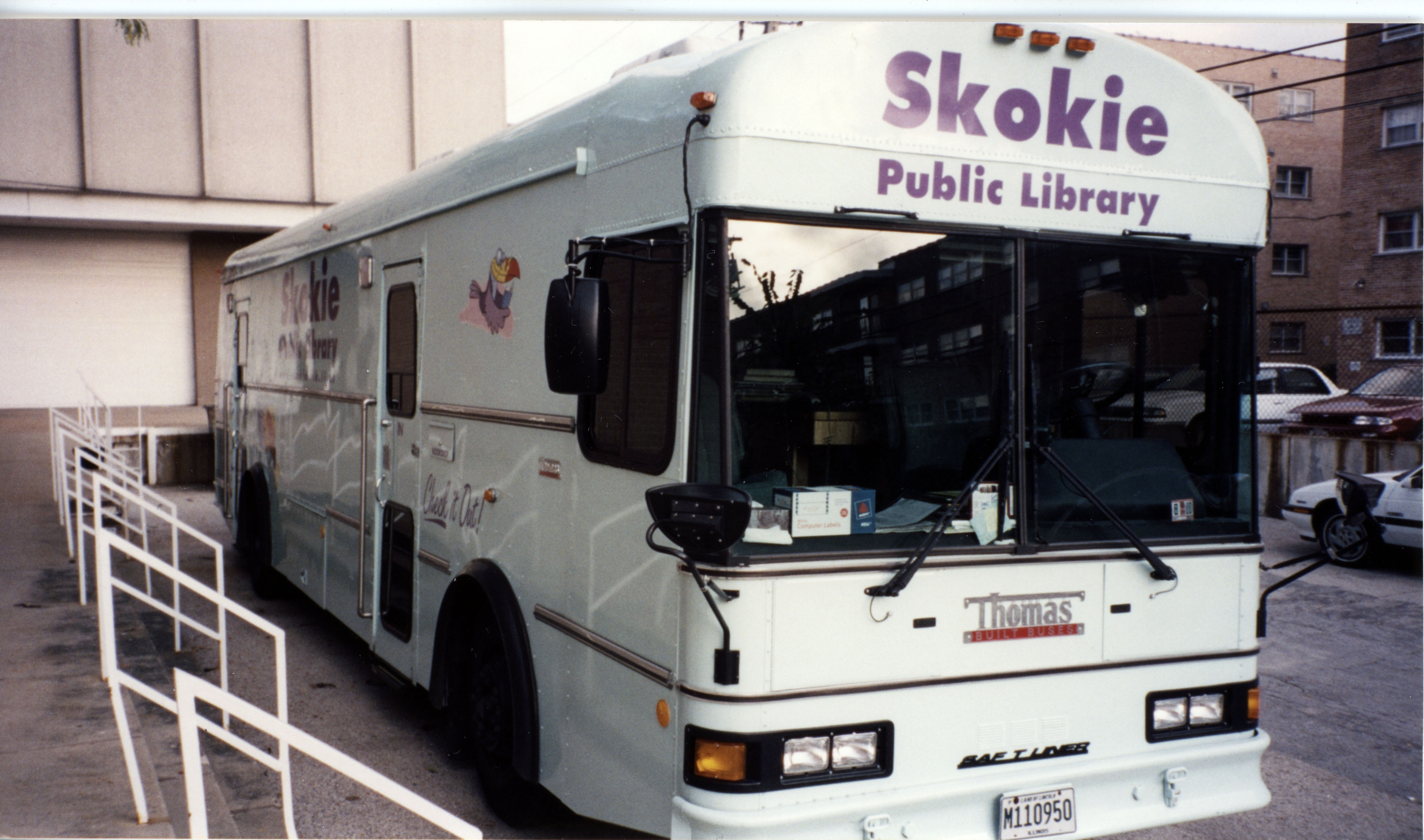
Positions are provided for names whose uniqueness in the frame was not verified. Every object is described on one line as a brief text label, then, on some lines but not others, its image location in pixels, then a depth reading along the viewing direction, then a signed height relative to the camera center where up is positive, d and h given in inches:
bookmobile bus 128.7 -10.5
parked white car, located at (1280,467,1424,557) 401.1 -55.1
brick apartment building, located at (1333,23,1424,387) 862.5 +134.3
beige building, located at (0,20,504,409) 769.6 +142.9
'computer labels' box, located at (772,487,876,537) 129.6 -17.4
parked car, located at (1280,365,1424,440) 577.0 -28.9
